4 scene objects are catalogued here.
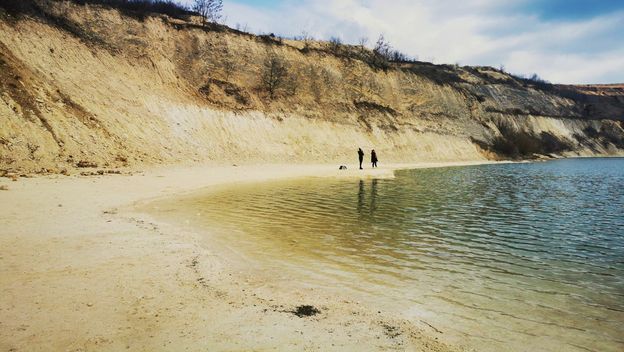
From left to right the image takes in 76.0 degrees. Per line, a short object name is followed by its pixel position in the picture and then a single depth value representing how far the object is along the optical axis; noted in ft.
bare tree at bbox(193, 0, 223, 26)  150.20
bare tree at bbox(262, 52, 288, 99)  138.12
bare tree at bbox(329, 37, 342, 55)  169.99
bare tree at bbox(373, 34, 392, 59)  188.55
